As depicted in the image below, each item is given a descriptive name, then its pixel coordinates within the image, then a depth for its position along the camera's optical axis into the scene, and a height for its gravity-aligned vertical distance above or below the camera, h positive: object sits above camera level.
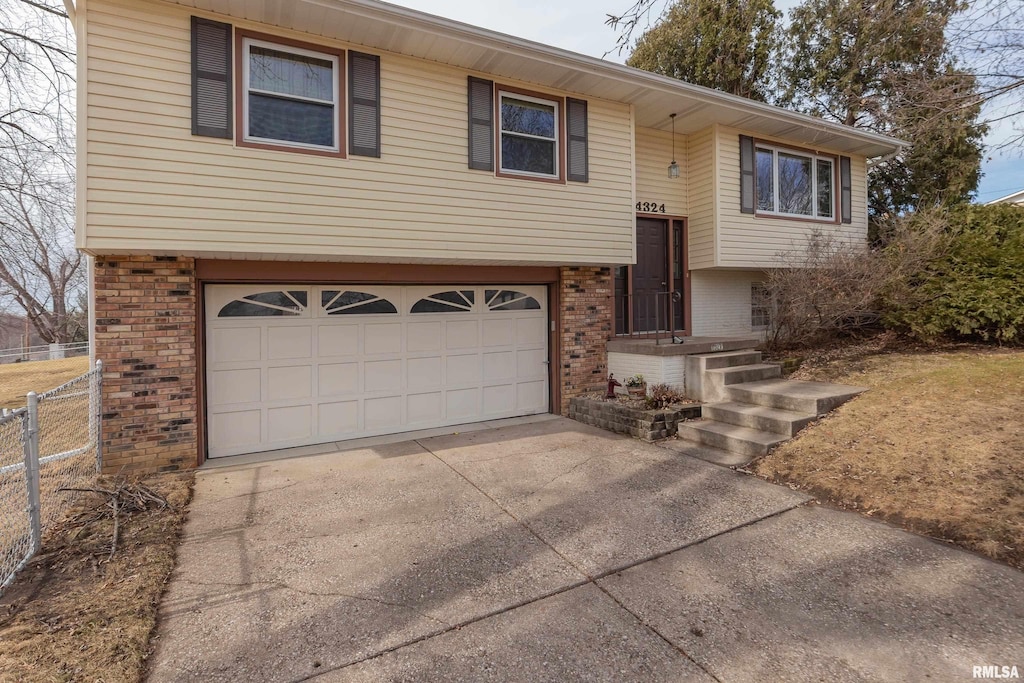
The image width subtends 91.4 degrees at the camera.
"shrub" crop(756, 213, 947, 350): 7.87 +1.05
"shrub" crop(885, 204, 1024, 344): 7.34 +0.90
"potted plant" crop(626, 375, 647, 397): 7.62 -0.62
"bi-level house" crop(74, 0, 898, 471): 5.24 +1.70
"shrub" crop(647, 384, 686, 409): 7.13 -0.74
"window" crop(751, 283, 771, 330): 10.01 +0.75
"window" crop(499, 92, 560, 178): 7.20 +3.09
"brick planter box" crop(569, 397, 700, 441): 6.66 -1.01
